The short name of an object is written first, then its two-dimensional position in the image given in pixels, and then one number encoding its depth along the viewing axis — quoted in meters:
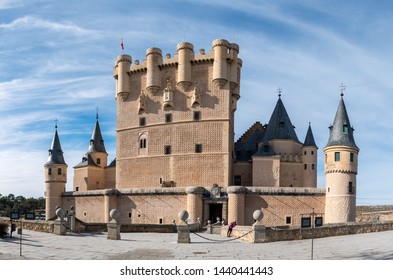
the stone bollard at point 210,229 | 27.22
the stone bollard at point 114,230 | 20.92
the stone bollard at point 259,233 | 18.91
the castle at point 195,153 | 33.28
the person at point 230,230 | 22.87
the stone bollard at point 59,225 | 22.78
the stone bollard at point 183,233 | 19.36
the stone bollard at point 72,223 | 24.62
